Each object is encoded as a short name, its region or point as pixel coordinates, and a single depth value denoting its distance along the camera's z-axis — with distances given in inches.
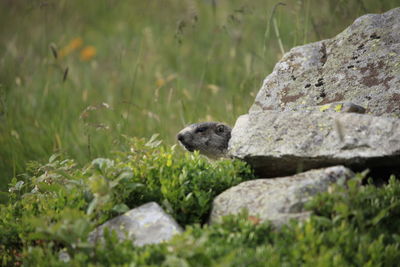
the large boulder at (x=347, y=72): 312.3
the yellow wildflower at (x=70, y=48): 683.3
